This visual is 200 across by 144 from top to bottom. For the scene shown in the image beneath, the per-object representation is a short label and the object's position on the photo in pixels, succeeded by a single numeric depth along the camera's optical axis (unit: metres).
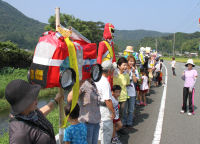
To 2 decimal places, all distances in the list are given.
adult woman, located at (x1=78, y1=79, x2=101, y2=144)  2.90
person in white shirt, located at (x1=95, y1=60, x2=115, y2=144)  3.36
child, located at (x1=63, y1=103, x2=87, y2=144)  2.60
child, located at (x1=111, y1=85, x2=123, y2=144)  4.02
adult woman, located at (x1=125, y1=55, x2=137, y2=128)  5.18
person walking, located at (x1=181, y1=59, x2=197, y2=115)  6.32
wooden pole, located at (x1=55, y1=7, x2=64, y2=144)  2.28
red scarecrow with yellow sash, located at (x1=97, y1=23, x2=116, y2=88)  4.09
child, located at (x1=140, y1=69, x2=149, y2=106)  7.51
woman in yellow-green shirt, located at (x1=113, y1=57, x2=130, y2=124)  4.64
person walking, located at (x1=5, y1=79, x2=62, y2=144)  1.55
